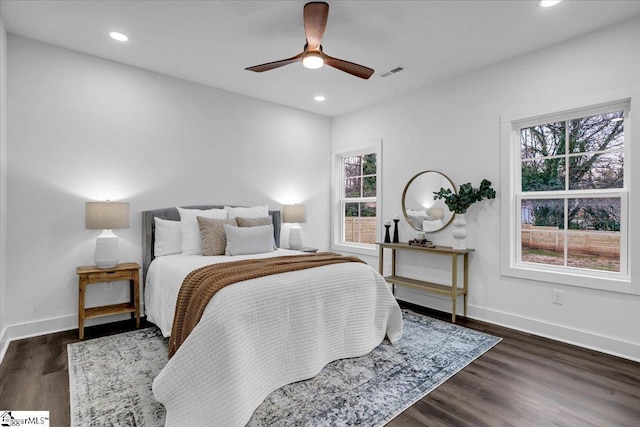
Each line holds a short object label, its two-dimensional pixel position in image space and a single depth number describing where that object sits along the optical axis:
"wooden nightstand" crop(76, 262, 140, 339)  3.06
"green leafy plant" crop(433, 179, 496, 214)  3.51
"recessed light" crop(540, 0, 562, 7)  2.46
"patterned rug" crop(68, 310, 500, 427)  1.91
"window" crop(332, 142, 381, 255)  5.01
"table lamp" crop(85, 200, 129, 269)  3.13
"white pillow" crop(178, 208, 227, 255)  3.52
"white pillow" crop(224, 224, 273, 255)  3.43
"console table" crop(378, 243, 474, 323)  3.55
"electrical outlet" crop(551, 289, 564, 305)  3.09
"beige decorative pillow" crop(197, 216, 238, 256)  3.43
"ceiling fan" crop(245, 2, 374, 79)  2.39
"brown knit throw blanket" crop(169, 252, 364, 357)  2.12
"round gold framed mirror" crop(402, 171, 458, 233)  4.00
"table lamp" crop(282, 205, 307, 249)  4.72
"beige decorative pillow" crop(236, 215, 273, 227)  3.72
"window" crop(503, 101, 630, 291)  2.89
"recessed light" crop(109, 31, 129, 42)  2.97
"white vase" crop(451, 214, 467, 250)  3.66
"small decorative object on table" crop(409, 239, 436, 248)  3.94
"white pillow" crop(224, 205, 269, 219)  3.97
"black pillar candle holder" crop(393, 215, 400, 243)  4.33
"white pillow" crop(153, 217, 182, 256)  3.54
